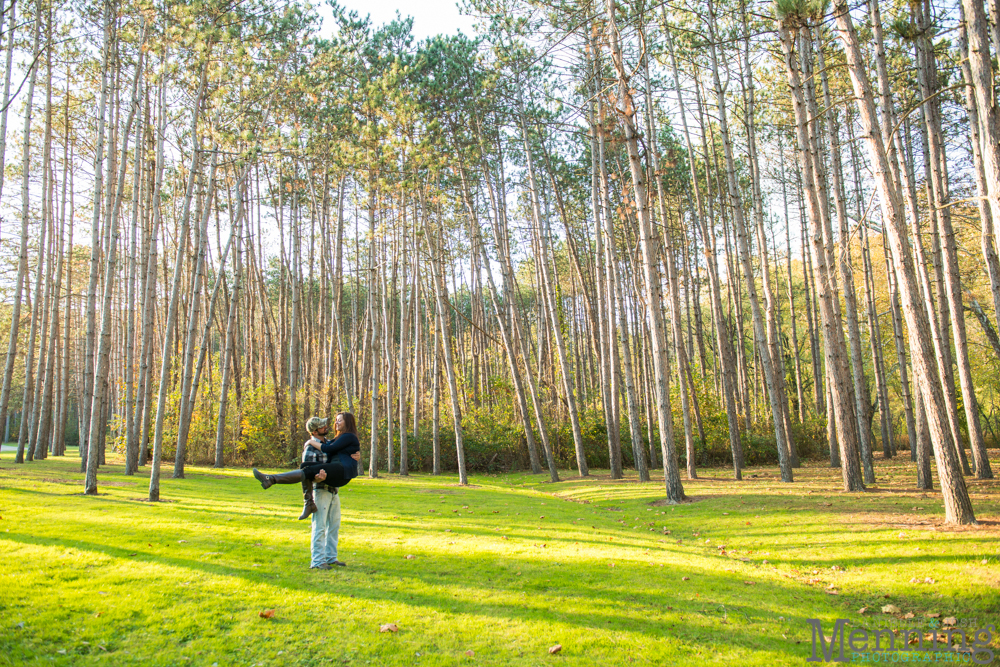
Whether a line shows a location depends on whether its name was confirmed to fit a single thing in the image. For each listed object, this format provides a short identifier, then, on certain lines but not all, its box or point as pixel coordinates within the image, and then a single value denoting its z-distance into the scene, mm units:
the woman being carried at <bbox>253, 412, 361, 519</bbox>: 4887
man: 5016
